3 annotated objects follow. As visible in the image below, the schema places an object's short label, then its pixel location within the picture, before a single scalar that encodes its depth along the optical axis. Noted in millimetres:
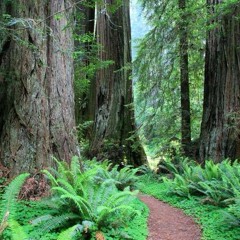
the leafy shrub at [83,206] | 3535
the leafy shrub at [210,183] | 5504
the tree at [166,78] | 9727
